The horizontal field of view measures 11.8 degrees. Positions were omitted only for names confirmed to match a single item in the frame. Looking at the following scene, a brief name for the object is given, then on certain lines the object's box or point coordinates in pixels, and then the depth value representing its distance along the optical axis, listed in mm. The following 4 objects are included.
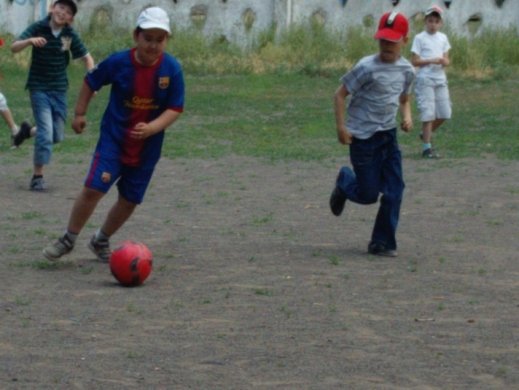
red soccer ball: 15460
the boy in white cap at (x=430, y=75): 29405
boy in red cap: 17789
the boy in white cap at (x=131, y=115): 15867
